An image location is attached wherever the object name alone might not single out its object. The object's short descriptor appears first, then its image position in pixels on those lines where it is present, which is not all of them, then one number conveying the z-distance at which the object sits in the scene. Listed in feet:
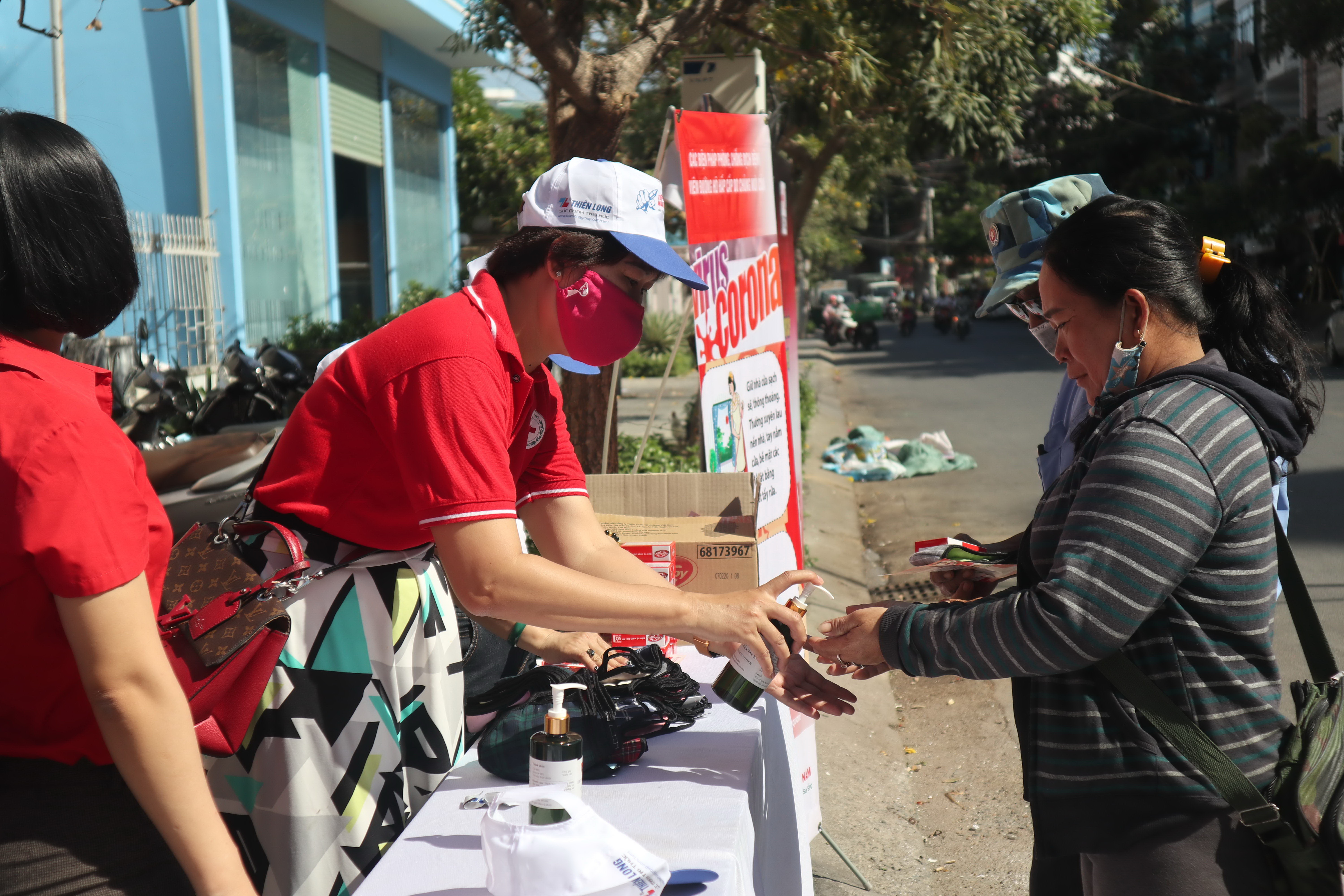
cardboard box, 9.87
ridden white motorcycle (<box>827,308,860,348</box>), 105.40
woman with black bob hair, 4.07
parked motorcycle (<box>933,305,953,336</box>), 123.34
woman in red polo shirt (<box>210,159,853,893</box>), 6.03
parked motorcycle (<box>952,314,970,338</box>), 106.22
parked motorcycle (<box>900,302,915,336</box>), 123.03
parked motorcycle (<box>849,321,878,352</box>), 101.81
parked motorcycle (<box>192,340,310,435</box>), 23.49
